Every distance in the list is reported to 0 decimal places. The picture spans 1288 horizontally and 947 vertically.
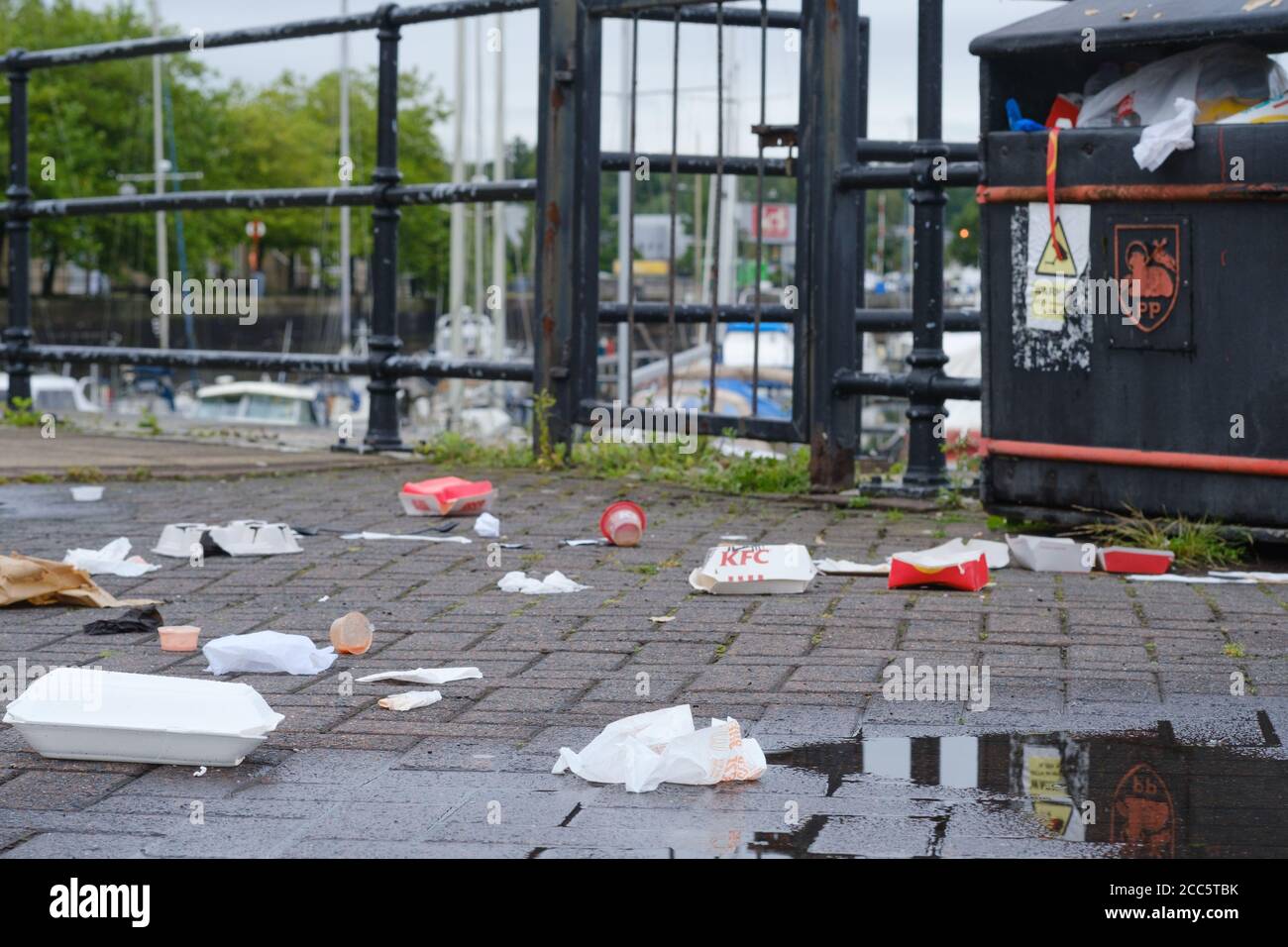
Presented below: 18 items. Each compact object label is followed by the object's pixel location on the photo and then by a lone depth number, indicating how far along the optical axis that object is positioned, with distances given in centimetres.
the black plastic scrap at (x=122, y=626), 794
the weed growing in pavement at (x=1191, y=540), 971
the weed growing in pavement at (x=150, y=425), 1662
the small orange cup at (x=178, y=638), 755
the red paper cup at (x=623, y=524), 1032
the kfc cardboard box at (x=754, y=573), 889
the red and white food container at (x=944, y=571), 889
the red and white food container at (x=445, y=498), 1156
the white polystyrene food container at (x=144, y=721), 570
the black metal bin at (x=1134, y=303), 951
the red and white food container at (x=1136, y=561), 942
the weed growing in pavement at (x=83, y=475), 1325
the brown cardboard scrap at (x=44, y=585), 845
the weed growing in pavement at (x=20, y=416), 1708
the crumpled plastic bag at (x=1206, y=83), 992
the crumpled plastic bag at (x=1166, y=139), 961
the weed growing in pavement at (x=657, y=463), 1272
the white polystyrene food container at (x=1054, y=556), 959
